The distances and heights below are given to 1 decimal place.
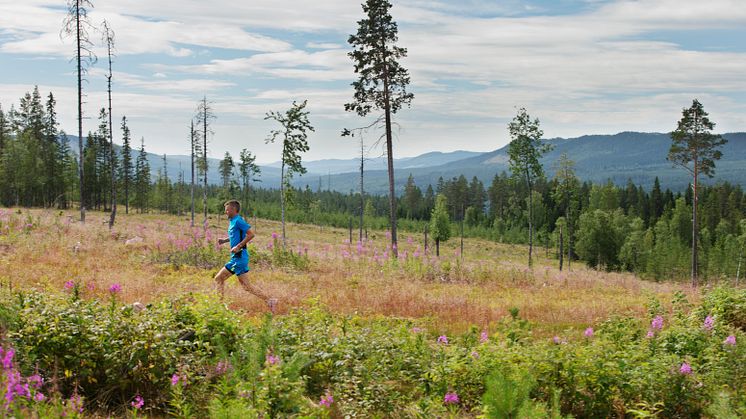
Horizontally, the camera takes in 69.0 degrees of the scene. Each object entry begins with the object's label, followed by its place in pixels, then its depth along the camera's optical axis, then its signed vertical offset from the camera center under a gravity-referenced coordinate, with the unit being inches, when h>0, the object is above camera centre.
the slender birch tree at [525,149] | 1525.6 +144.0
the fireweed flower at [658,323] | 301.5 -69.4
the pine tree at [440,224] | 2203.5 -97.9
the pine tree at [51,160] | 2736.2 +207.0
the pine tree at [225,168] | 3098.2 +207.4
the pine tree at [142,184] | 3245.6 +102.1
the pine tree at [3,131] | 2858.0 +391.9
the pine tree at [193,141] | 2189.5 +243.8
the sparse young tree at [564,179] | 1873.8 +72.5
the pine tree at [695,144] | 1550.2 +159.7
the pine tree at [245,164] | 2723.7 +181.8
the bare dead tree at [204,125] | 1983.3 +280.5
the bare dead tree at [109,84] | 1407.6 +328.2
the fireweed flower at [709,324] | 298.7 -69.2
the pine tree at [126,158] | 2983.0 +239.5
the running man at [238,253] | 388.5 -38.1
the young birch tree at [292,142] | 1338.6 +146.6
